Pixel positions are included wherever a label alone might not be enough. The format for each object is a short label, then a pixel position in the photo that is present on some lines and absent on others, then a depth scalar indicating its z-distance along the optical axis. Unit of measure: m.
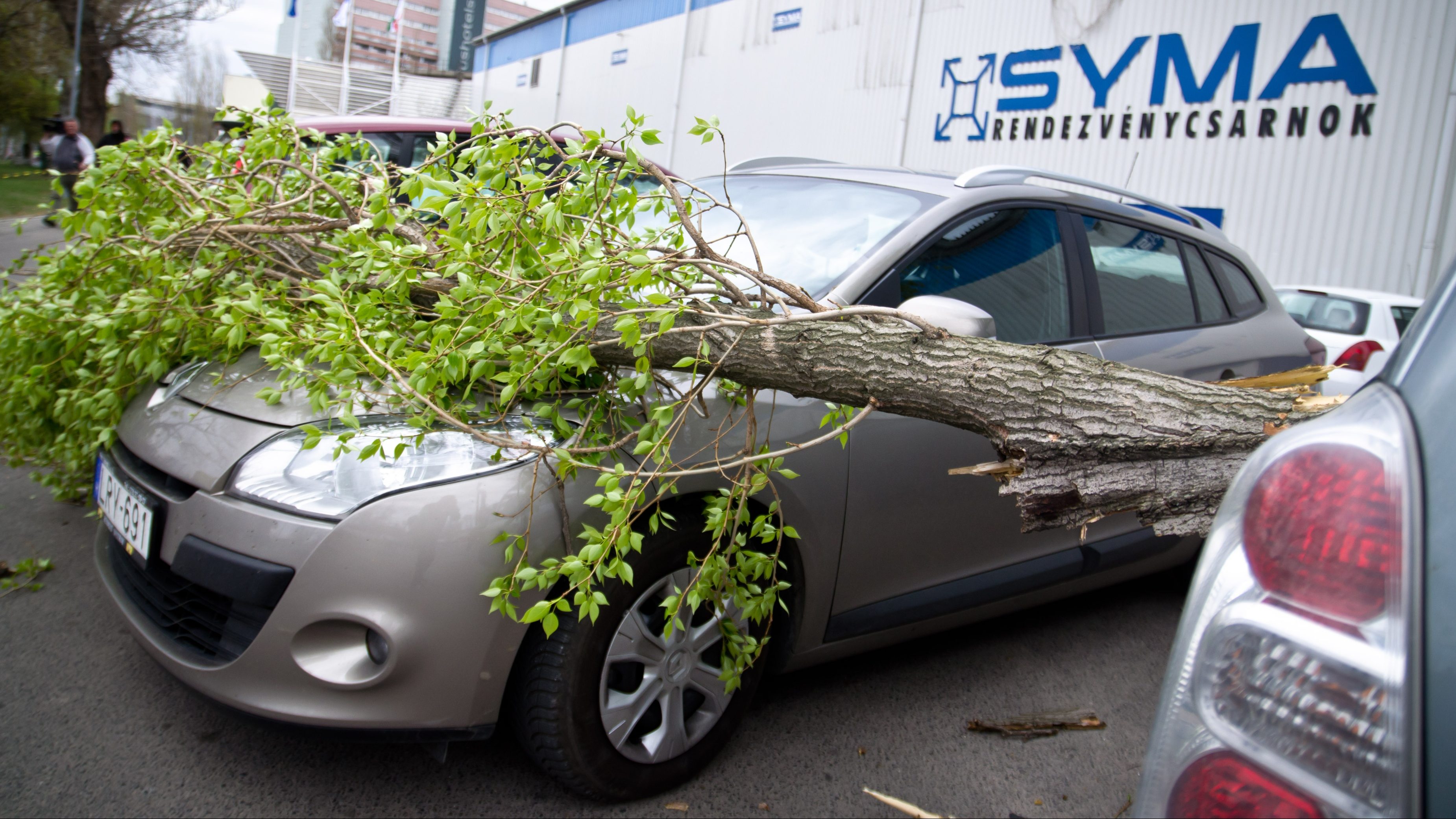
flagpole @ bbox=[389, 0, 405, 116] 34.97
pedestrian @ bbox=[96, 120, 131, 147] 12.03
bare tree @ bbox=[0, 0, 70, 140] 22.47
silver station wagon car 1.94
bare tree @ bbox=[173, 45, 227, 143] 55.41
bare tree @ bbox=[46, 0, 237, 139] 21.66
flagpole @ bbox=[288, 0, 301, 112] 35.22
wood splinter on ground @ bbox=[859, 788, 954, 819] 1.90
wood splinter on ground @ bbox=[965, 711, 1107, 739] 2.83
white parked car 7.41
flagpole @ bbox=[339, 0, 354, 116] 35.53
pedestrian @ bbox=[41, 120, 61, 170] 13.92
